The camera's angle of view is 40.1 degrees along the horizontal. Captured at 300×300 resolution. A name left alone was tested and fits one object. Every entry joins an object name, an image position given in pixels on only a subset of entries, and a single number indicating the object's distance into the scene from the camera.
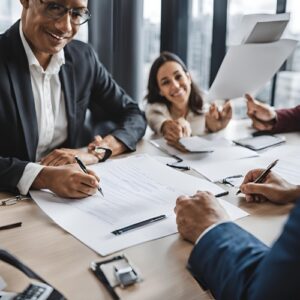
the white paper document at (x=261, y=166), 1.25
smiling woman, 1.81
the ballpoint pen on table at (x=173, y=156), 1.32
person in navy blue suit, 0.55
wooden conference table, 0.72
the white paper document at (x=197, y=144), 1.46
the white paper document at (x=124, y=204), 0.89
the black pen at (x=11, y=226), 0.93
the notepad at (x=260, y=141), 1.53
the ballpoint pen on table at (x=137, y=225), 0.90
